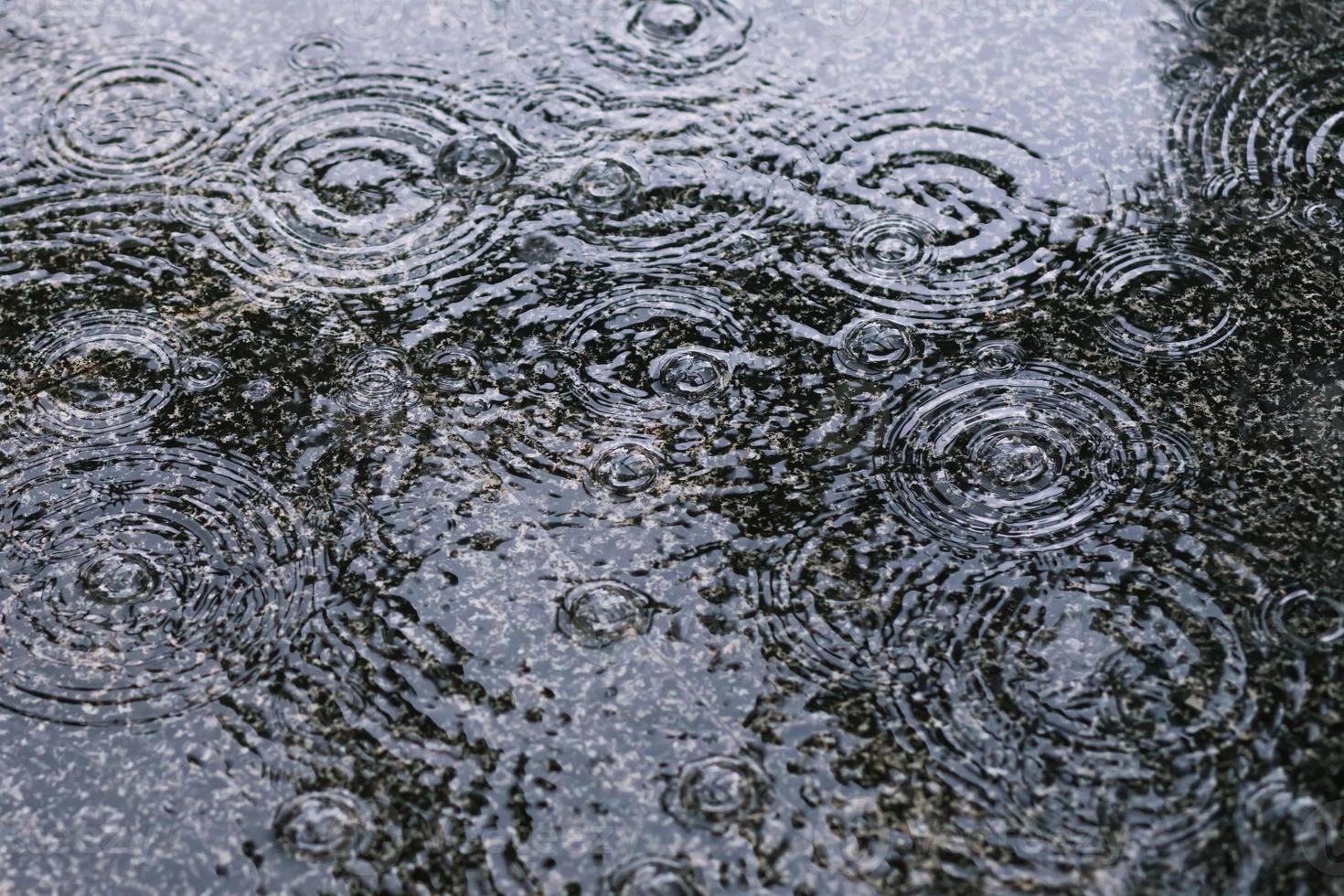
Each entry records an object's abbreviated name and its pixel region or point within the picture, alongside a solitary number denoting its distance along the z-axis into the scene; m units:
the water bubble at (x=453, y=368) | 1.71
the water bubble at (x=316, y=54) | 1.85
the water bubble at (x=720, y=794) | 1.58
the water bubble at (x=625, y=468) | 1.67
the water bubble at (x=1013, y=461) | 1.67
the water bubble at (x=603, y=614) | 1.63
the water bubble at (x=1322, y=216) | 1.76
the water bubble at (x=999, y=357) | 1.70
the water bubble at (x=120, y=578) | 1.65
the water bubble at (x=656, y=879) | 1.57
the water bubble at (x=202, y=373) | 1.72
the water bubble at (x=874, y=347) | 1.71
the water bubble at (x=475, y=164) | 1.79
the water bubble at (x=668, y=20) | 1.86
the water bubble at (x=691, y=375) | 1.70
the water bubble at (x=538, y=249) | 1.76
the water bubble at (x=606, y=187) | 1.78
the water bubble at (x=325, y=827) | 1.58
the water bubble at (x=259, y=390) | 1.71
